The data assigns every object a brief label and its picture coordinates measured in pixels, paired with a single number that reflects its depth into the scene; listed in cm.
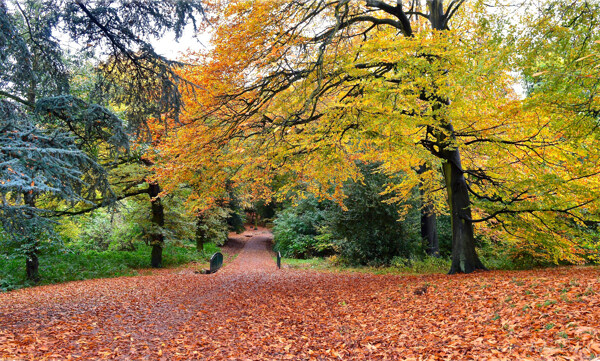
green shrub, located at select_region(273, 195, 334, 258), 2133
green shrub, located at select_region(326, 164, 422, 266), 1307
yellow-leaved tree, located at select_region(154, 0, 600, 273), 609
